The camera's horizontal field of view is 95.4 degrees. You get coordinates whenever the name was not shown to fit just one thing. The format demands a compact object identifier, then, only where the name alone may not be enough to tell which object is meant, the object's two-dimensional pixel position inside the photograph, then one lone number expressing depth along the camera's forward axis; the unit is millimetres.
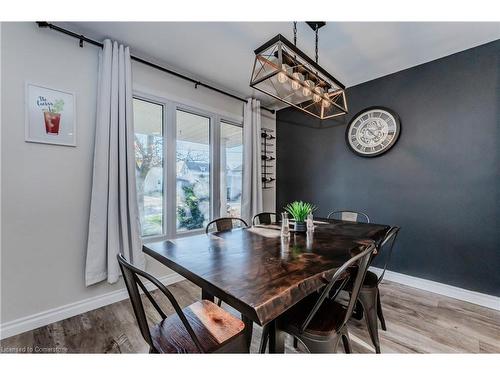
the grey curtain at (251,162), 3498
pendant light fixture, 1467
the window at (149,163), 2525
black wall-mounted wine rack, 3988
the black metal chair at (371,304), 1521
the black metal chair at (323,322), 1084
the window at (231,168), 3309
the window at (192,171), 2873
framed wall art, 1841
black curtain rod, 1900
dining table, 871
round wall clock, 2812
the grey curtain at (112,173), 2090
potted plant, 1944
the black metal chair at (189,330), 934
